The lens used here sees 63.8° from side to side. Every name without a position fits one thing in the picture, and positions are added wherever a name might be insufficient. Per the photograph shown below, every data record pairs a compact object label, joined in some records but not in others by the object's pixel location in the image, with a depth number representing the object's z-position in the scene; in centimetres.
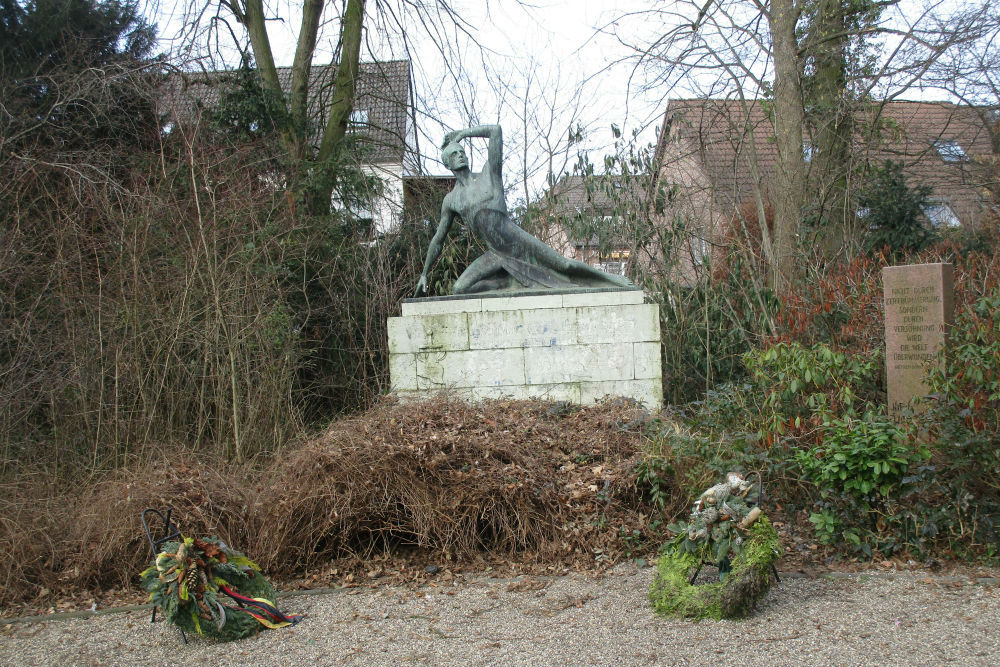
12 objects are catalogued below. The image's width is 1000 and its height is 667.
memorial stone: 576
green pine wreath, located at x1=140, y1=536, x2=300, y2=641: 407
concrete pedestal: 748
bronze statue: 766
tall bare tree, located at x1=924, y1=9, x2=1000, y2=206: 1074
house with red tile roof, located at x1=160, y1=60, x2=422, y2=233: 1185
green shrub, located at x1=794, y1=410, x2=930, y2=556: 463
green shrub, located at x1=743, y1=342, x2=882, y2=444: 539
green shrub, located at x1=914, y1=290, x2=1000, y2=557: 461
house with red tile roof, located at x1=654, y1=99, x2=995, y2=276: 1140
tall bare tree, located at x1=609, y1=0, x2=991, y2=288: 1123
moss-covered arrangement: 392
